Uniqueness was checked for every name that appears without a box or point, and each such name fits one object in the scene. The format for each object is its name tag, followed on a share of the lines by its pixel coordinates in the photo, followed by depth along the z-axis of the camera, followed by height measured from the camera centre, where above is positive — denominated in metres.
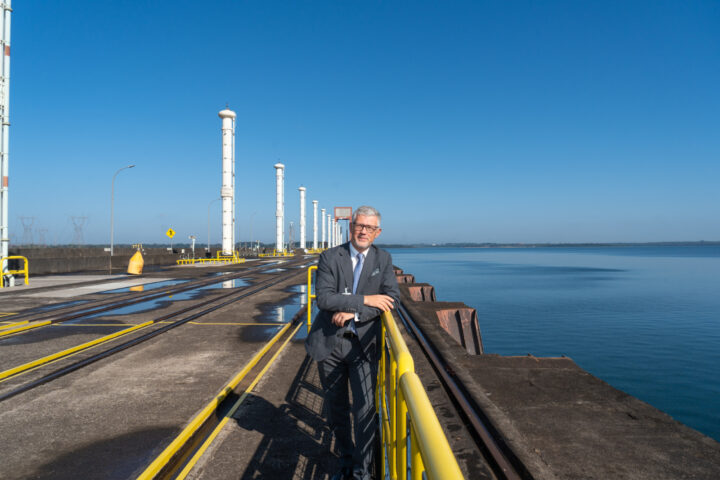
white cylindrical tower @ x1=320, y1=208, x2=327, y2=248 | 119.51 +7.29
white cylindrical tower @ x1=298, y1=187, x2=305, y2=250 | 87.00 +6.97
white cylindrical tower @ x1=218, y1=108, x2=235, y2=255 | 42.03 +5.21
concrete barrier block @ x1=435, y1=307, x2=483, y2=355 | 11.88 -2.32
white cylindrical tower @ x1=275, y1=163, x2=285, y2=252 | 65.12 +6.44
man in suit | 3.15 -0.69
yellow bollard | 23.05 -1.22
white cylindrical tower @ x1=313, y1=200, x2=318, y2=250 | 105.47 +6.39
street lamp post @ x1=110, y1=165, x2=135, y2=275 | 30.55 +2.62
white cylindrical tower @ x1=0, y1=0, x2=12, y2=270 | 16.55 +4.75
